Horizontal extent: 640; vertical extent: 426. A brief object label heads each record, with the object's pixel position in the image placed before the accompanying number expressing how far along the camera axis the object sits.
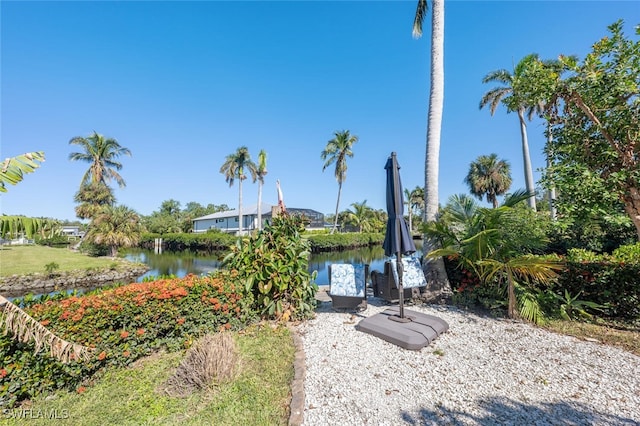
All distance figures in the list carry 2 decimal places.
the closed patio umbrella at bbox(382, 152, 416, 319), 4.10
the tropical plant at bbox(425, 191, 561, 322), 4.09
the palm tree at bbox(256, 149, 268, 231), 28.08
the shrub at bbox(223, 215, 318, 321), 4.22
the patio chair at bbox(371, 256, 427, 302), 5.02
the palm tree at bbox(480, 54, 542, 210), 15.30
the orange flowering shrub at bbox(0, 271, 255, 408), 2.32
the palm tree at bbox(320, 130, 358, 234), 29.16
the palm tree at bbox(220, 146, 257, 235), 28.97
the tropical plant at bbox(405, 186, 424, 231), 43.11
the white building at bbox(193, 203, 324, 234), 36.97
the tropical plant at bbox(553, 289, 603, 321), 4.06
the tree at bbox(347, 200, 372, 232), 38.59
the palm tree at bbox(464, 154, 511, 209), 24.77
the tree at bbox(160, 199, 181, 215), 59.28
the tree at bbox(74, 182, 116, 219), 26.73
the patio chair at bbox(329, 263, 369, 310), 4.76
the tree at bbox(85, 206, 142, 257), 20.28
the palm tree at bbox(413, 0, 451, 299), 5.88
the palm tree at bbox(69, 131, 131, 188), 26.00
